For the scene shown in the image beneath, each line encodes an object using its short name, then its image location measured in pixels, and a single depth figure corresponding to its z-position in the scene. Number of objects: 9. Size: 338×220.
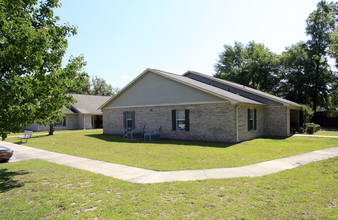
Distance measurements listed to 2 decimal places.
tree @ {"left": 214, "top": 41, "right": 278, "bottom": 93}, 38.72
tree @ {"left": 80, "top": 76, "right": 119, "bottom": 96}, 66.56
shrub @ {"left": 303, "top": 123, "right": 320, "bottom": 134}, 21.18
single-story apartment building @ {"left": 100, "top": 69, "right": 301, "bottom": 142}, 15.26
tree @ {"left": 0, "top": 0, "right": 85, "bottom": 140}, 6.27
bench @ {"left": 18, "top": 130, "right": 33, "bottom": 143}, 18.23
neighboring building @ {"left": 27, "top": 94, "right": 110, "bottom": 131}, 31.12
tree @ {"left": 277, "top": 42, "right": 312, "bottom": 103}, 33.25
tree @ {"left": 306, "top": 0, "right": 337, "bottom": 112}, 32.53
